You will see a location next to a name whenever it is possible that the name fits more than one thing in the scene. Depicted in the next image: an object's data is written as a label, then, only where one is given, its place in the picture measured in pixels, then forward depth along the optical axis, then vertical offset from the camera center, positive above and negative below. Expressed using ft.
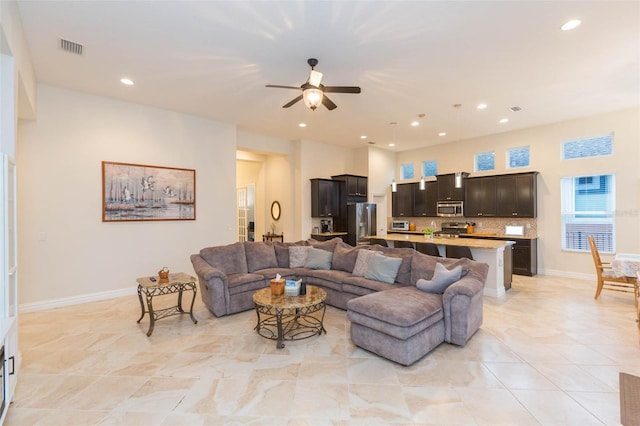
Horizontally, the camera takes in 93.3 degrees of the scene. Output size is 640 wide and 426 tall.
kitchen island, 16.51 -2.67
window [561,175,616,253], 19.77 -0.13
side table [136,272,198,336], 12.02 -3.09
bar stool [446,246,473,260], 17.19 -2.44
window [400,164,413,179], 30.68 +4.05
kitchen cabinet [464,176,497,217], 23.86 +1.07
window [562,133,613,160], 19.81 +4.23
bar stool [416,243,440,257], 17.51 -2.29
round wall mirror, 27.81 +0.12
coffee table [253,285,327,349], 10.59 -4.53
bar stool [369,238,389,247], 21.59 -2.24
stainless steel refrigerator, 26.27 -1.02
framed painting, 16.65 +1.16
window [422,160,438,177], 28.81 +4.09
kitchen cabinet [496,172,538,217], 22.13 +1.15
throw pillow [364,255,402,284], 13.61 -2.67
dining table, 14.16 -2.72
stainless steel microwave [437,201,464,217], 25.81 +0.14
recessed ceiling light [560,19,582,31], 10.03 +6.25
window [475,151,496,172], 25.08 +4.10
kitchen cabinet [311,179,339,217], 25.70 +1.19
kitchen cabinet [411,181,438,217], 27.58 +0.97
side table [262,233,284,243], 27.30 -2.33
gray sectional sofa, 9.59 -3.19
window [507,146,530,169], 23.22 +4.12
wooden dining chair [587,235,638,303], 14.74 -3.41
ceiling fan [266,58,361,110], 11.01 +4.63
